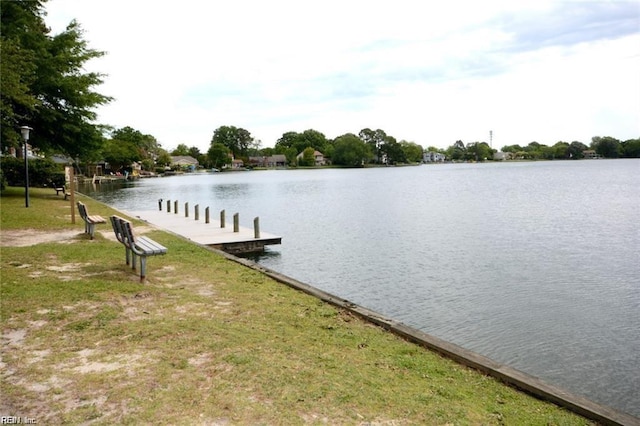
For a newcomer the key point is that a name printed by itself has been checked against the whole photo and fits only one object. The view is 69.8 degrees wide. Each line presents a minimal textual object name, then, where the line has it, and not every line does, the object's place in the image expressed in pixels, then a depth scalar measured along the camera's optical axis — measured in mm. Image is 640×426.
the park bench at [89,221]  13109
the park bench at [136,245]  7908
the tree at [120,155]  96019
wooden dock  16625
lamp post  18258
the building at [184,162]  140625
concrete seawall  4461
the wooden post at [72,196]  16141
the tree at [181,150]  172750
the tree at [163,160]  131250
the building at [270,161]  165375
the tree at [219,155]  144250
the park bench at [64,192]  26703
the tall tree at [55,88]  22359
